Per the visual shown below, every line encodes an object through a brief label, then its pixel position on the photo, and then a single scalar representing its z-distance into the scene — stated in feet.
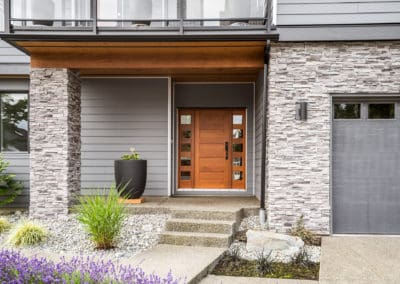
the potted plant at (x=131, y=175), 23.67
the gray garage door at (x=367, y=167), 20.72
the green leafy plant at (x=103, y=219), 16.96
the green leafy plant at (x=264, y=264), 15.69
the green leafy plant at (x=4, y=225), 20.90
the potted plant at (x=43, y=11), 21.74
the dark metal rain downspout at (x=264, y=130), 21.09
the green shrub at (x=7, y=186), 26.22
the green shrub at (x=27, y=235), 18.15
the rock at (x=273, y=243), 17.73
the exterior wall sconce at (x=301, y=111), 20.45
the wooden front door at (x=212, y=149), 29.01
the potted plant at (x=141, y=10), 21.72
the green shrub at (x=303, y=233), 19.66
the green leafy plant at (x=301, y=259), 16.35
